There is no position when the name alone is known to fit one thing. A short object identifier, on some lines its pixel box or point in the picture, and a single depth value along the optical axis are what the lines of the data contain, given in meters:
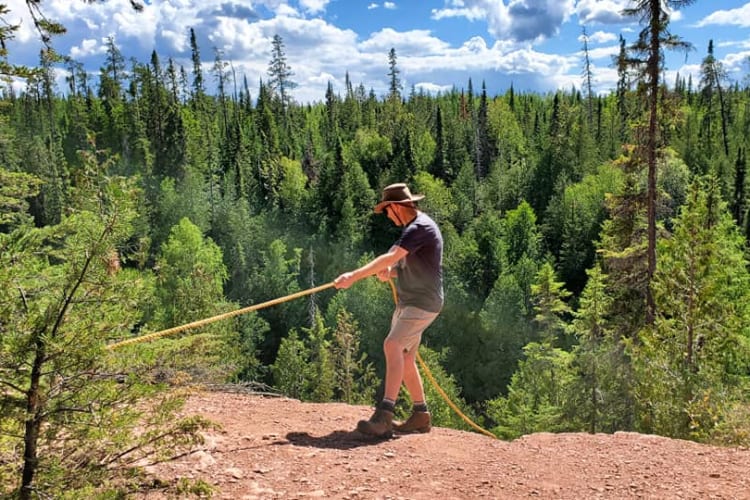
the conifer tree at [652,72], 14.78
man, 5.12
